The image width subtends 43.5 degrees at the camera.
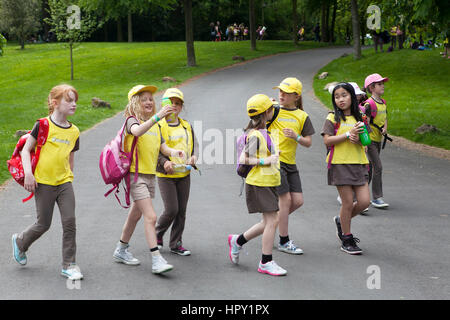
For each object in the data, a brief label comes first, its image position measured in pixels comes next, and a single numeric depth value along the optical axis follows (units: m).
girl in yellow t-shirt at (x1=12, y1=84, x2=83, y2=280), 5.30
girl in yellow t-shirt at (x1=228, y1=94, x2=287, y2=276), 5.39
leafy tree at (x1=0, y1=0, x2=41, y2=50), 49.19
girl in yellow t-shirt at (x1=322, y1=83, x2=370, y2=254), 6.07
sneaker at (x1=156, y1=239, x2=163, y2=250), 6.23
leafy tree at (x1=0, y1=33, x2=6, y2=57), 18.70
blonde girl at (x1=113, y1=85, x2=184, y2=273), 5.37
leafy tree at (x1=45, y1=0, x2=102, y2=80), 28.98
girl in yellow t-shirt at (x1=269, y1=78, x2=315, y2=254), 6.00
